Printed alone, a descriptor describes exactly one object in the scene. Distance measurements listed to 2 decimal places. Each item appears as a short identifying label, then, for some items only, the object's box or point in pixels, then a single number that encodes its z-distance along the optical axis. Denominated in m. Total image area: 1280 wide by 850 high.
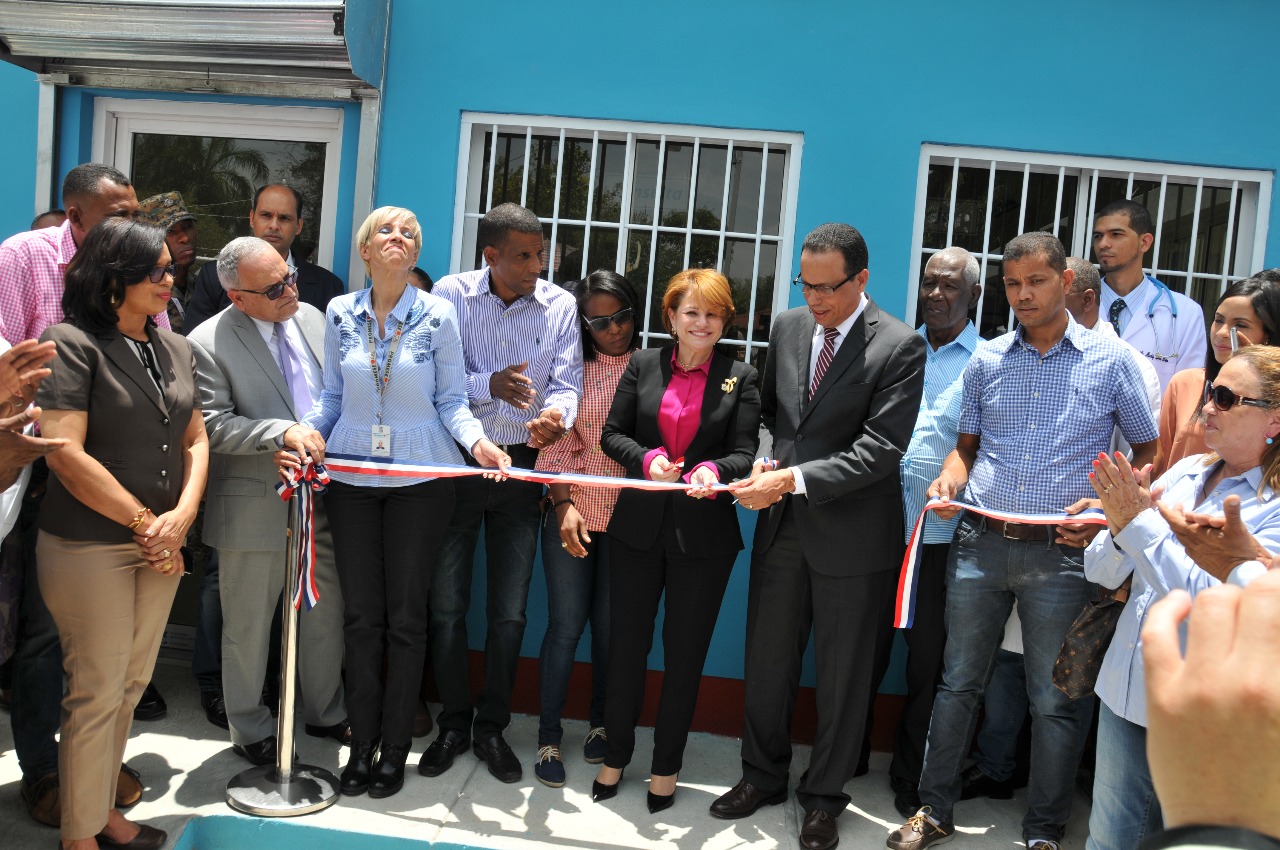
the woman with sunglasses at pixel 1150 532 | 2.87
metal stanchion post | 3.96
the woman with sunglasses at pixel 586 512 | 4.41
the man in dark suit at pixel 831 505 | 3.91
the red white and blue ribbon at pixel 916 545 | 3.73
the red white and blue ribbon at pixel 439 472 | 3.93
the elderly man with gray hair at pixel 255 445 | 4.04
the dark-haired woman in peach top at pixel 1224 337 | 3.66
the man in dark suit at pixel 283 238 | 4.77
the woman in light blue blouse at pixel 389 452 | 4.03
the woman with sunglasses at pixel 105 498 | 3.31
